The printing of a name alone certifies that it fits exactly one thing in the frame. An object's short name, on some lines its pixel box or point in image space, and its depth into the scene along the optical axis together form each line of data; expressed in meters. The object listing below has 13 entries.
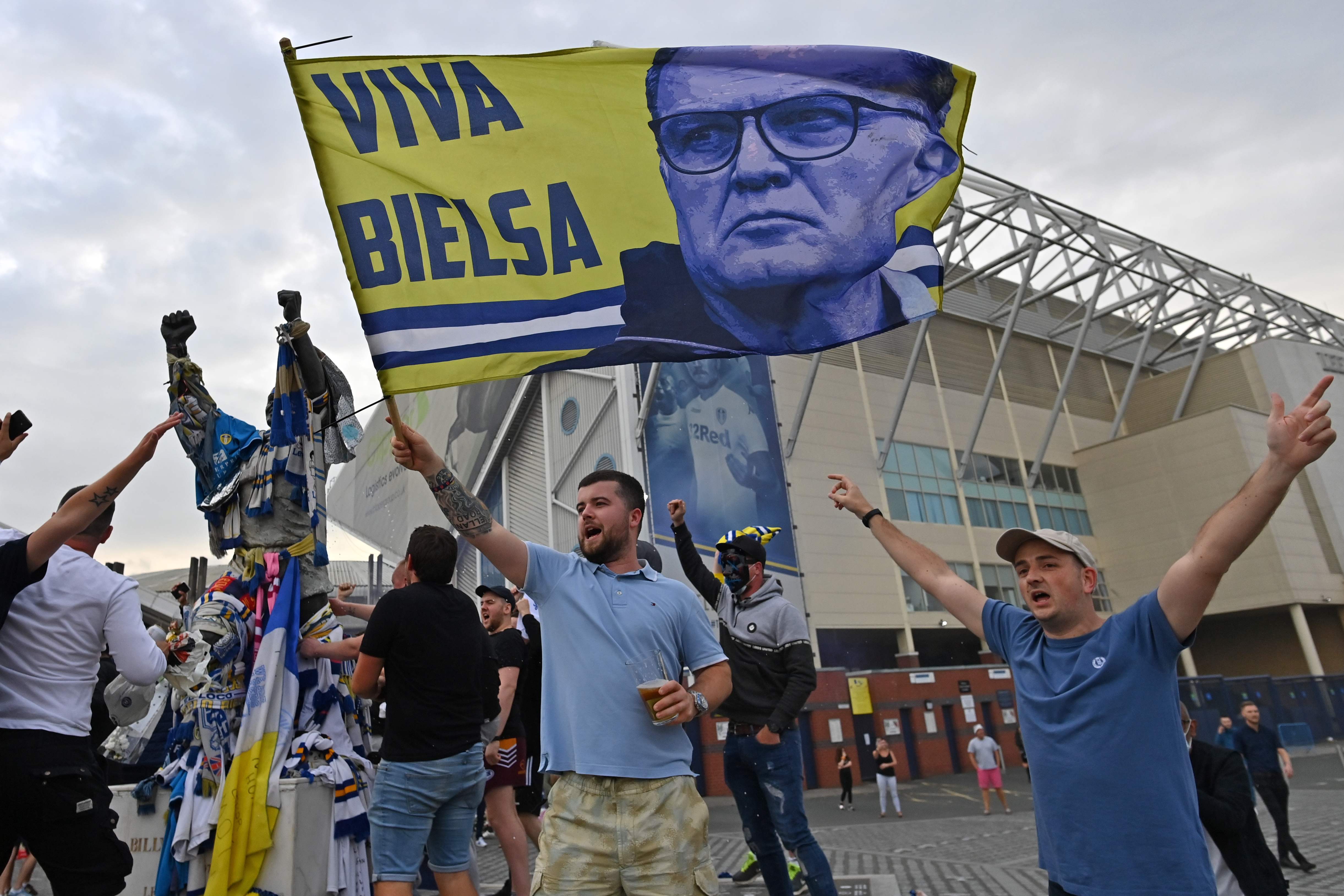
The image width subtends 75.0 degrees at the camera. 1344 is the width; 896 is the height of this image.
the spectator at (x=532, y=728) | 5.57
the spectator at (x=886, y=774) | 14.27
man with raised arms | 2.23
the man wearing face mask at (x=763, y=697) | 4.35
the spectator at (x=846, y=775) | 16.61
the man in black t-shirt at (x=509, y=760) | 4.86
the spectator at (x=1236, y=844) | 3.34
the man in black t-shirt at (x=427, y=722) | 3.67
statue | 4.22
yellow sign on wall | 21.08
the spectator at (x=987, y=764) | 13.63
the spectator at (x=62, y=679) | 2.83
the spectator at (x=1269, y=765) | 7.41
